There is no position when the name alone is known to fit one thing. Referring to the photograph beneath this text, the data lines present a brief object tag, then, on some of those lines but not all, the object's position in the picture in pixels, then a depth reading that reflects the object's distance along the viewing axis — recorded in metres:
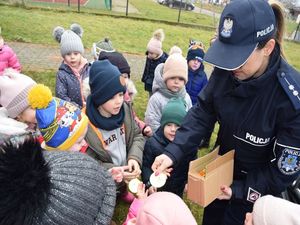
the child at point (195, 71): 3.35
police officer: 1.22
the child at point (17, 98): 1.84
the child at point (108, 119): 1.92
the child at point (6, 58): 3.46
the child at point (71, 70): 2.91
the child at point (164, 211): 1.00
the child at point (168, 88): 2.67
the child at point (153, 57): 3.77
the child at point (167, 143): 2.14
